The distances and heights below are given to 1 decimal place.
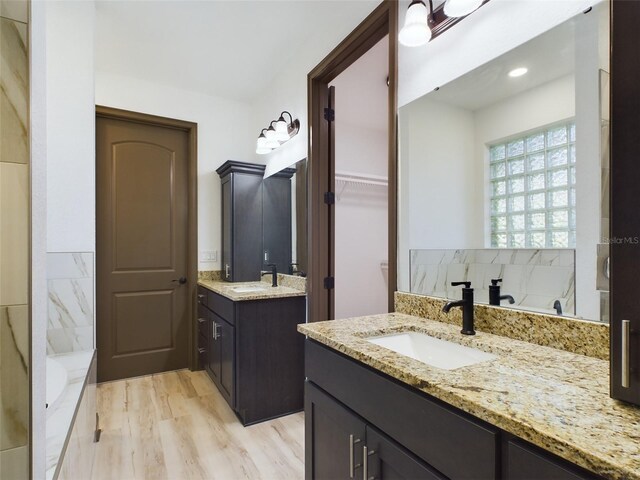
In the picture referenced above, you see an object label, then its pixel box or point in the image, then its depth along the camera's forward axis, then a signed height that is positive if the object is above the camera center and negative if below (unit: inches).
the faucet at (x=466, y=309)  47.1 -10.0
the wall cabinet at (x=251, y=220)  116.3 +6.4
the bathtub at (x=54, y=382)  55.9 -27.1
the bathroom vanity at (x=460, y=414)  22.6 -14.6
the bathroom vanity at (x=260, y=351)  88.4 -31.0
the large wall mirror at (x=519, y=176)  38.1 +8.8
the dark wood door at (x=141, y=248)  117.7 -3.5
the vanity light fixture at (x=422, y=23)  53.4 +34.4
